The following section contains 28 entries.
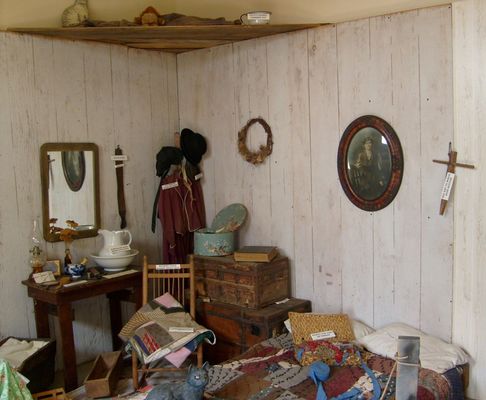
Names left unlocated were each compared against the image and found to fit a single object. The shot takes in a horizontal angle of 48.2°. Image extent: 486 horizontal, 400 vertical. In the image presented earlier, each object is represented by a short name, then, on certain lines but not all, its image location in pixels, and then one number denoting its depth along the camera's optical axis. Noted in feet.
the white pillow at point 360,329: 11.42
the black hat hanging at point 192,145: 14.92
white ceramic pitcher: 13.10
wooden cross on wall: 10.41
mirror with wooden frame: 12.91
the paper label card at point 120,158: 14.33
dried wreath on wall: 13.62
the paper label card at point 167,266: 12.80
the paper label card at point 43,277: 12.14
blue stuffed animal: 8.32
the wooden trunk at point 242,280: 12.38
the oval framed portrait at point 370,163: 11.30
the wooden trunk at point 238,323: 12.00
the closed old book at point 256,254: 12.63
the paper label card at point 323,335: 11.12
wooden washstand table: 11.68
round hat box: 13.41
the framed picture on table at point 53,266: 12.76
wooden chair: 12.14
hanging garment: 14.66
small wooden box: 11.35
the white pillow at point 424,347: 9.91
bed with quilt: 9.29
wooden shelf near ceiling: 11.87
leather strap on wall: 14.43
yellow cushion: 11.23
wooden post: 6.41
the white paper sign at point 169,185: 14.69
